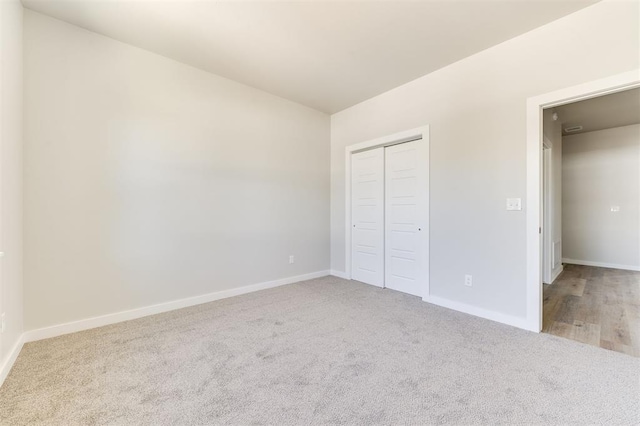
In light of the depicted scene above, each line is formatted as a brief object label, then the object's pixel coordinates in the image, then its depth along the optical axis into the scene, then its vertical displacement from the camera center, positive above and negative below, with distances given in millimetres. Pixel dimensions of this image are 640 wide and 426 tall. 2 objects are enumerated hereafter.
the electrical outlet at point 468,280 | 2928 -768
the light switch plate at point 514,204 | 2584 +65
